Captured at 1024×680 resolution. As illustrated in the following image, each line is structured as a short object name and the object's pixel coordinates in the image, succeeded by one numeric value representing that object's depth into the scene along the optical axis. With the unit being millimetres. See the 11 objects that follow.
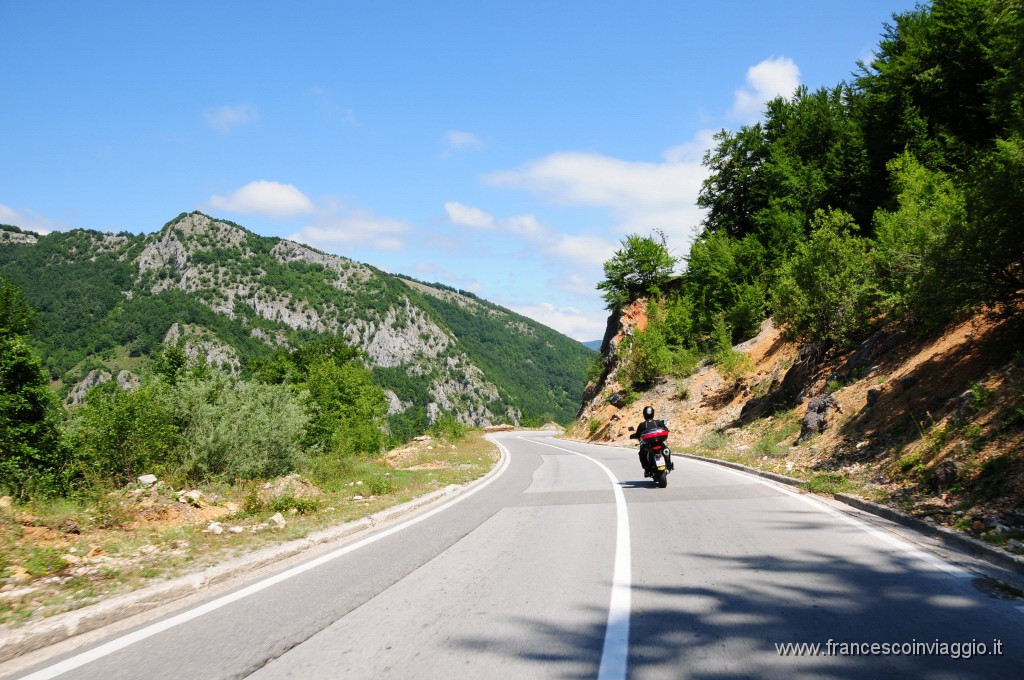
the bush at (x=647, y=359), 38719
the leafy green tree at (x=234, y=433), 13875
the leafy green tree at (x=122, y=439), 12062
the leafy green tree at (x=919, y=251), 11875
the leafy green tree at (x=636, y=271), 52312
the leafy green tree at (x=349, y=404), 36656
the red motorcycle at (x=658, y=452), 12906
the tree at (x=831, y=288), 20016
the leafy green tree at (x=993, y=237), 10023
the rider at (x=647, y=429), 13341
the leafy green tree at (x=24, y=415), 11044
